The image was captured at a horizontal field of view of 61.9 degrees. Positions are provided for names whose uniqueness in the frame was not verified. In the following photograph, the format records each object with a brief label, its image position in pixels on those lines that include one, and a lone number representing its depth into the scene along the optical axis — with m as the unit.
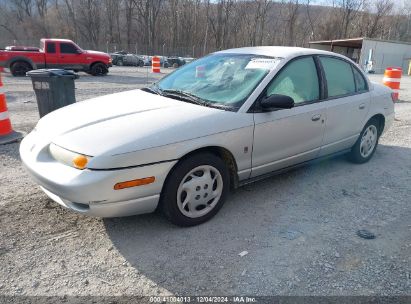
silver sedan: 2.75
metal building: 35.22
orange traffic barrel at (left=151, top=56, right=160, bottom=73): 21.72
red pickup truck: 16.06
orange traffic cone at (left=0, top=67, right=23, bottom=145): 5.53
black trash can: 5.64
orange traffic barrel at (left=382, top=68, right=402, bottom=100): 11.12
